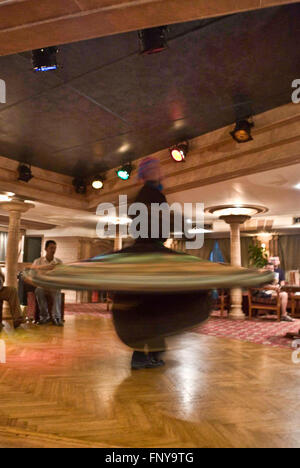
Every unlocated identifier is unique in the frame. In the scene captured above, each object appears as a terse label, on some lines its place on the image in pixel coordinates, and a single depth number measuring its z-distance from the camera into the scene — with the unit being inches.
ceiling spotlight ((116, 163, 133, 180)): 245.4
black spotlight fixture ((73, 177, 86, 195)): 293.8
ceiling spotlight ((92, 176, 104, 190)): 271.7
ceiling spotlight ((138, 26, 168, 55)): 107.9
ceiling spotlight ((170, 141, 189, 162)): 209.2
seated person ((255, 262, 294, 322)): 294.4
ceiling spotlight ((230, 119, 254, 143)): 175.9
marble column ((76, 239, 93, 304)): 498.9
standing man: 312.6
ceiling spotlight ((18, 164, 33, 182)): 246.1
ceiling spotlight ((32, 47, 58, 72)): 120.1
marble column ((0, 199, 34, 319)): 277.1
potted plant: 403.4
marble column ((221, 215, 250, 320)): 316.8
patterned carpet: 200.2
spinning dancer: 74.4
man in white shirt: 213.5
